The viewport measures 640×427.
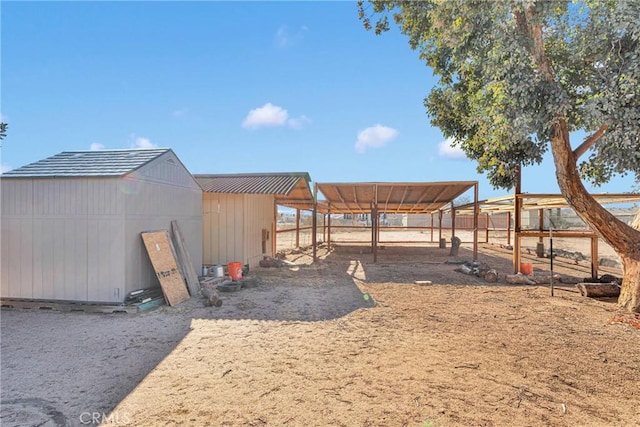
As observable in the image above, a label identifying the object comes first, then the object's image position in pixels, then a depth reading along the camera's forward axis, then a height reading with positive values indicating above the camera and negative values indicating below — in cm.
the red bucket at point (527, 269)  952 -157
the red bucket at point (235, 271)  879 -152
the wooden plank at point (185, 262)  753 -113
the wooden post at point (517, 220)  914 -17
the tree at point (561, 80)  496 +221
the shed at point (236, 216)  1056 -10
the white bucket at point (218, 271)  886 -154
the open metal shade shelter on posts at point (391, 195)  1156 +76
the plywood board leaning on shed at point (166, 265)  672 -110
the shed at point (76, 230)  627 -34
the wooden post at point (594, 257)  866 -116
